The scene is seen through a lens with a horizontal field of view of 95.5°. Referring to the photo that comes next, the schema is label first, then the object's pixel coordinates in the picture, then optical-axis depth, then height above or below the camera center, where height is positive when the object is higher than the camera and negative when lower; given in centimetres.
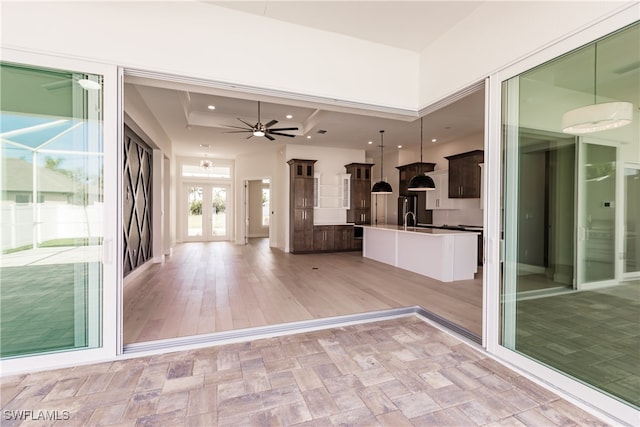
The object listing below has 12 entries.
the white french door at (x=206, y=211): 1120 -7
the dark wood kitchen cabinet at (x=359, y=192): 905 +56
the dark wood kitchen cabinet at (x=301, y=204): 838 +15
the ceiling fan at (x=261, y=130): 586 +162
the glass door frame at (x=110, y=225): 248 -14
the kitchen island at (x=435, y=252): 522 -82
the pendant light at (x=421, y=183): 631 +59
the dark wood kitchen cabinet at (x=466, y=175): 712 +90
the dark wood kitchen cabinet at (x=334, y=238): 862 -86
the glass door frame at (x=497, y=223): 218 -12
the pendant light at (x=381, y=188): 713 +54
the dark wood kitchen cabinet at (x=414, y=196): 873 +46
